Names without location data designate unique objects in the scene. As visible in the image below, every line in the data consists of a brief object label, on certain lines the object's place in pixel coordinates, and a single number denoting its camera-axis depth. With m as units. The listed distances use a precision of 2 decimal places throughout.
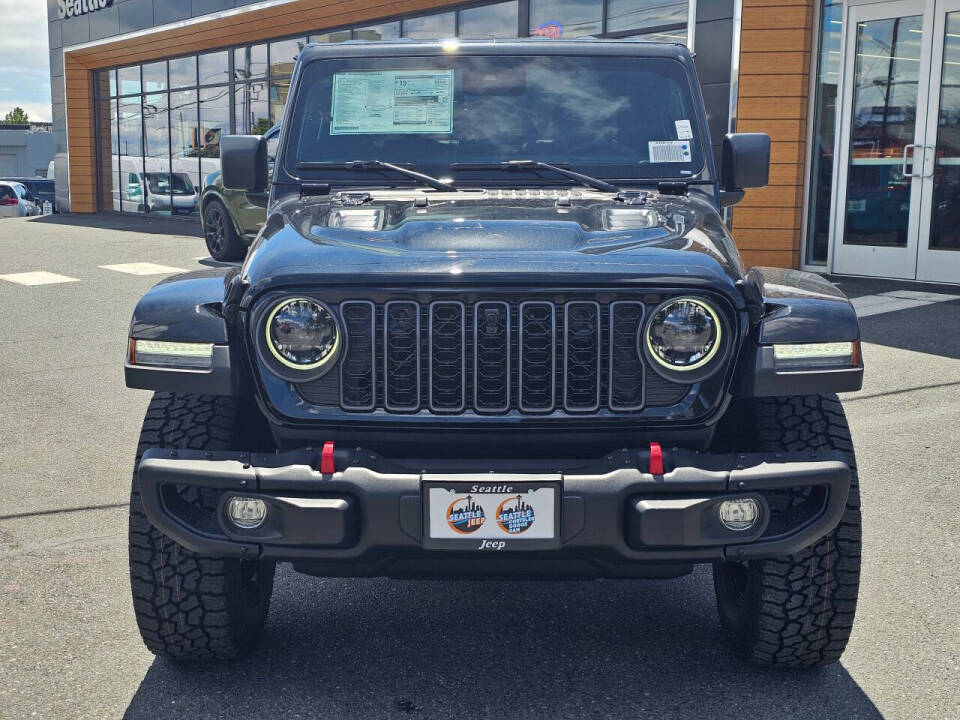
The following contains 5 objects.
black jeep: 2.71
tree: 117.31
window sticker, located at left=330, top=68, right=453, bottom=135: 4.07
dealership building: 11.73
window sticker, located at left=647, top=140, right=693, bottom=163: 4.05
